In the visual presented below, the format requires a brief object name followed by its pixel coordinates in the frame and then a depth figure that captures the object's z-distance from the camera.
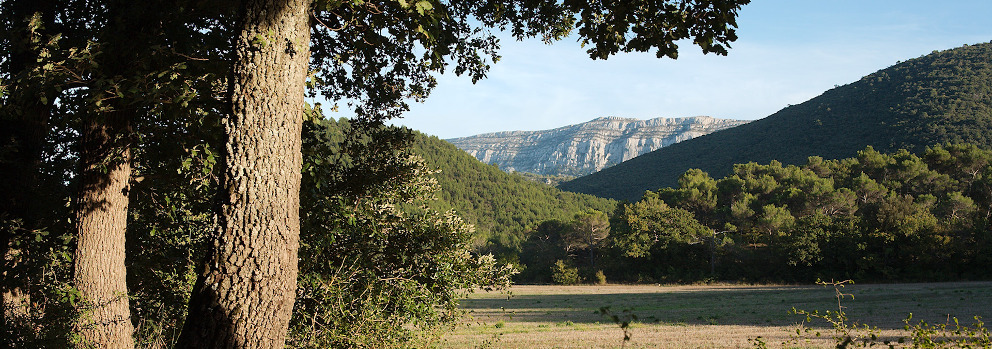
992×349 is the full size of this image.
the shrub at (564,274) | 58.12
